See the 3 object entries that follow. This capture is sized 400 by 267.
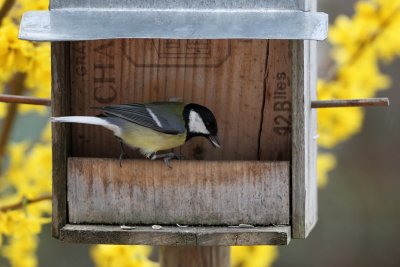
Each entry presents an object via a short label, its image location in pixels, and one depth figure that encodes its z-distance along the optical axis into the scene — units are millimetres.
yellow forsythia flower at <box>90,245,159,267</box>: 6941
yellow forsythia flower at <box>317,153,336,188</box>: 9250
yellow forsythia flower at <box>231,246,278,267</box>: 8156
